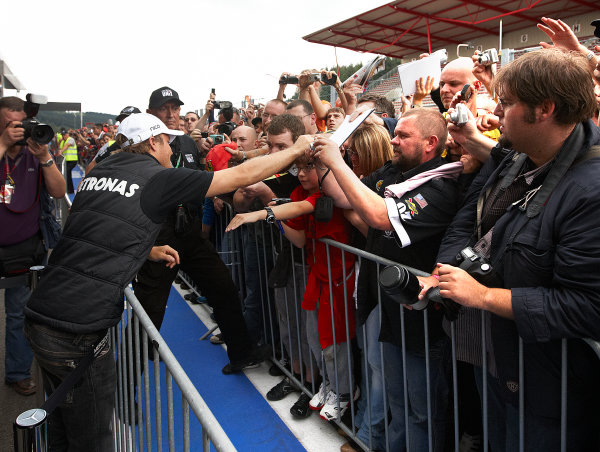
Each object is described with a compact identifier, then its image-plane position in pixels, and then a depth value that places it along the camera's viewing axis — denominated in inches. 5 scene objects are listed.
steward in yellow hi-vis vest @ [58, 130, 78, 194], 645.6
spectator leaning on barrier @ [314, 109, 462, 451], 86.7
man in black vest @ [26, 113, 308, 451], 89.7
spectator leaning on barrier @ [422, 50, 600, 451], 58.1
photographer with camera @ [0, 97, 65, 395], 142.9
